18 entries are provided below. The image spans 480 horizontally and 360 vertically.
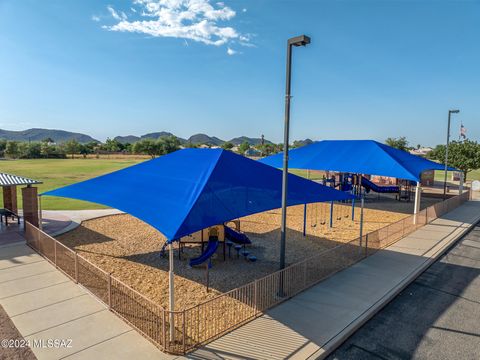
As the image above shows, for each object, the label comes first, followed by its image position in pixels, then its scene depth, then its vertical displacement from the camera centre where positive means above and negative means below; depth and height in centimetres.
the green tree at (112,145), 16609 +359
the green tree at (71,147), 12025 +162
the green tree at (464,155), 4012 +60
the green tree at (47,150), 10431 +24
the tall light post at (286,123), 852 +91
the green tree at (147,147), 12350 +226
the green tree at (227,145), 18098 +546
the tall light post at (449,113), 2425 +353
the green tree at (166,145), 12488 +337
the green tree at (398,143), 8394 +414
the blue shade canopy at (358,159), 2123 -16
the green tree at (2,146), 11198 +141
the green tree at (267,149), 15908 +331
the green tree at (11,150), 10579 -12
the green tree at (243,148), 16725 +393
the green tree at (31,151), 10288 -20
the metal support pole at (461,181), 2945 -192
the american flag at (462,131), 3077 +269
